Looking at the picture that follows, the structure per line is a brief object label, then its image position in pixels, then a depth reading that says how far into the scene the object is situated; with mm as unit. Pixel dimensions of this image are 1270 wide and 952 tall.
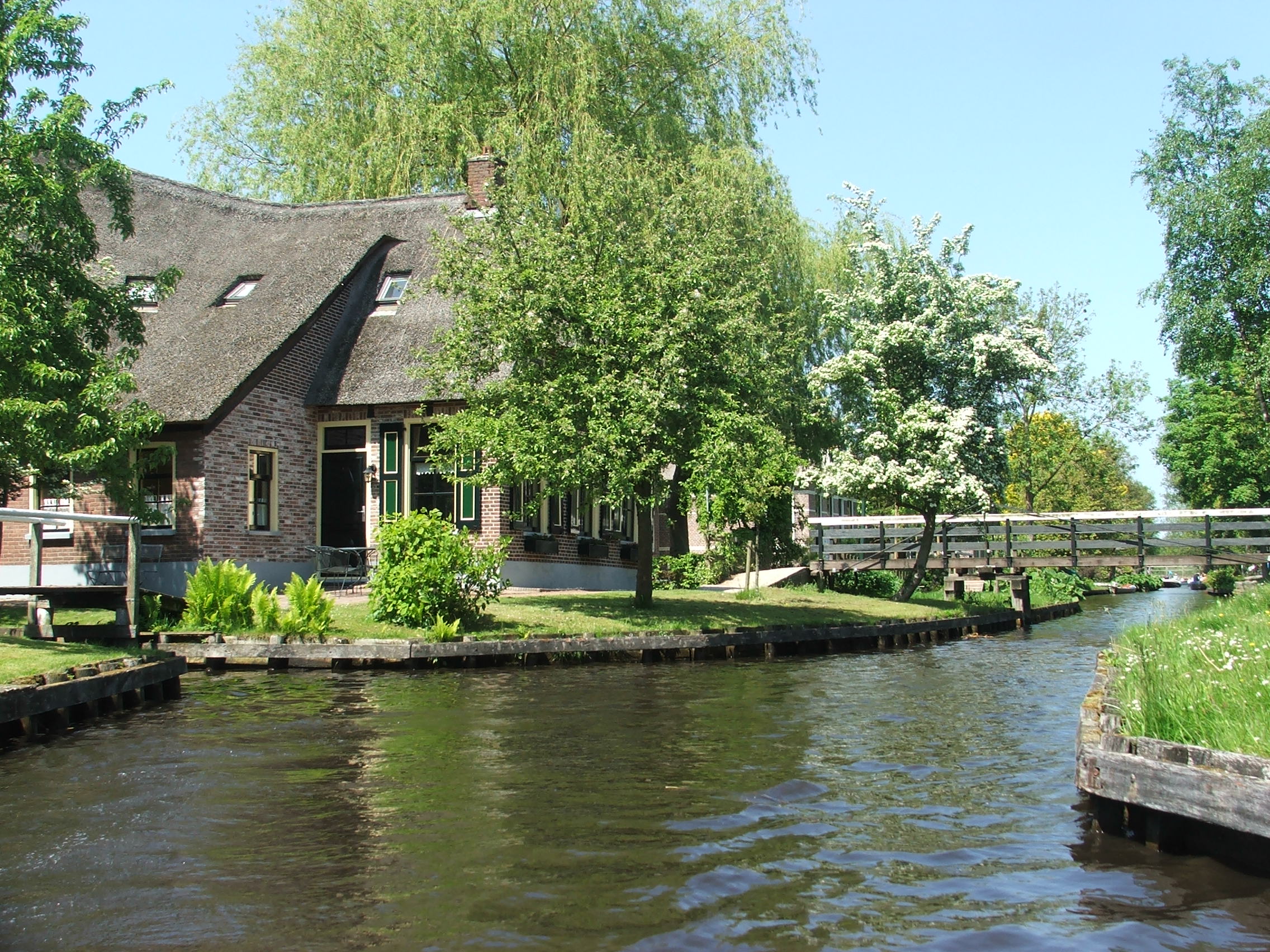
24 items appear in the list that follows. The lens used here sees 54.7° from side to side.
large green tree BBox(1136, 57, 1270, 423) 36156
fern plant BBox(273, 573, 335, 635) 18078
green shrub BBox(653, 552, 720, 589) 32375
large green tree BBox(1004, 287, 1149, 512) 50094
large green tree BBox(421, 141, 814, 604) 19609
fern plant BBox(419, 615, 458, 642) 18078
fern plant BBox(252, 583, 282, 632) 18438
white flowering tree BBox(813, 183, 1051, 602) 26984
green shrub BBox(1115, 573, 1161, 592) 52625
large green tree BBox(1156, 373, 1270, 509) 51875
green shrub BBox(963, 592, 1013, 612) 31469
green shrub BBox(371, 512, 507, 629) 18516
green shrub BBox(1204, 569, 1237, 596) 38438
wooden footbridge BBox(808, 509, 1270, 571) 31031
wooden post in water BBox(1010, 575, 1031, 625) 30375
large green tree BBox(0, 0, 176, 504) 18297
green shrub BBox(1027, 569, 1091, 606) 38356
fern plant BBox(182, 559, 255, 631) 18703
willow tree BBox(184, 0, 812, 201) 30500
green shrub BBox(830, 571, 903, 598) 33688
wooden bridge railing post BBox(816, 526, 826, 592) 33062
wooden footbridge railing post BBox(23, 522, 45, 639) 15680
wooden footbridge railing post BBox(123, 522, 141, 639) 16484
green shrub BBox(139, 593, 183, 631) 18906
